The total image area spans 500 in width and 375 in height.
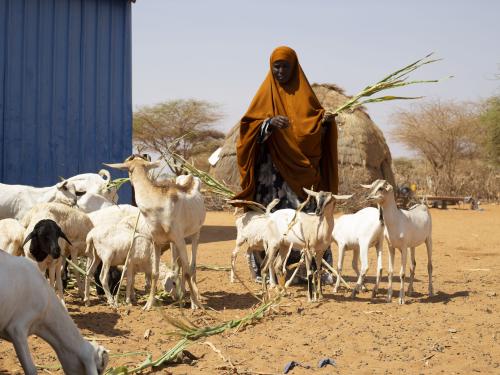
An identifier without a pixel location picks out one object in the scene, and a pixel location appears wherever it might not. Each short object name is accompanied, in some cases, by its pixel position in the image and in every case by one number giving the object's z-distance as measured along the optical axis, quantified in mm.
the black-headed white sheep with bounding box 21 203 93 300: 8375
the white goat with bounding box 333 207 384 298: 9461
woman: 10352
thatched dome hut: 22438
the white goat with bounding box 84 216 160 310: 8906
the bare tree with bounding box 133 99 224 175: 37469
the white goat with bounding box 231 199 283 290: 9664
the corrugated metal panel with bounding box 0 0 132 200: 14164
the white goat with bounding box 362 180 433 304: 9094
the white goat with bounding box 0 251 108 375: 5270
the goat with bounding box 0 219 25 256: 7918
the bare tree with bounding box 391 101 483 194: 38875
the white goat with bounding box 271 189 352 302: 8961
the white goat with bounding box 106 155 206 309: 8359
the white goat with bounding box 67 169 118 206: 11055
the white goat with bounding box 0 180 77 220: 10359
